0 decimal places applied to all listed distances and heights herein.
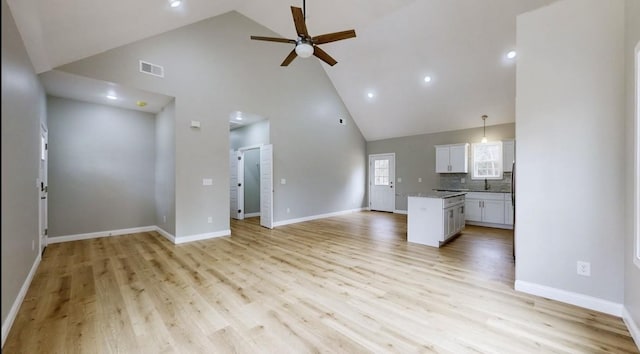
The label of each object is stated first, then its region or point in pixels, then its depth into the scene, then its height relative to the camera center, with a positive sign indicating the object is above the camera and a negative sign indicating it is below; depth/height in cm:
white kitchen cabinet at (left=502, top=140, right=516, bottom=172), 678 +51
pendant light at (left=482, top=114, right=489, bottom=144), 698 +123
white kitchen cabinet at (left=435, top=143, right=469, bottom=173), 737 +47
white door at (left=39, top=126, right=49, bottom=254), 413 -17
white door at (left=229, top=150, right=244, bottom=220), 763 -21
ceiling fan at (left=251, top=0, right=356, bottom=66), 343 +176
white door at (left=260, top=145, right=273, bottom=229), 643 -24
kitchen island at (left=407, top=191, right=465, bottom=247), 478 -77
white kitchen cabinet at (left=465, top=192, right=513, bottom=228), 654 -80
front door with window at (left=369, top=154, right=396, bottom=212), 920 -22
